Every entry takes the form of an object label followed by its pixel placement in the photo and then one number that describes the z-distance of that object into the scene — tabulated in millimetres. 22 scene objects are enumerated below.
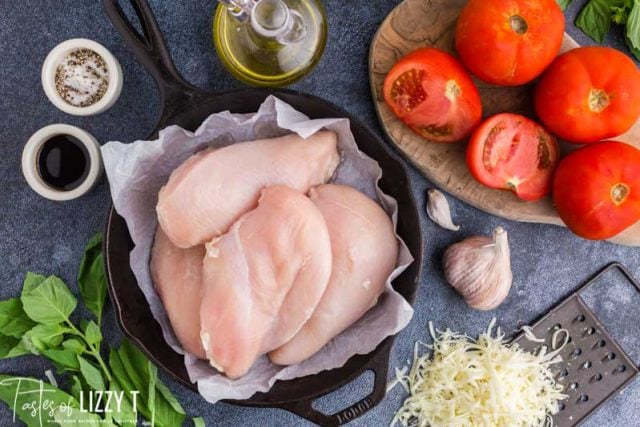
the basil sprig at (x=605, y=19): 1404
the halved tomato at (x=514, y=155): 1308
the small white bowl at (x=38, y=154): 1306
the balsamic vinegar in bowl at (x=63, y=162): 1346
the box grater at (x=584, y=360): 1502
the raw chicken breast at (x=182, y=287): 1164
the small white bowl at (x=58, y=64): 1301
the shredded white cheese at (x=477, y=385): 1411
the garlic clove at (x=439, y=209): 1425
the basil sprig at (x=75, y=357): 1276
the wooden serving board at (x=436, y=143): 1391
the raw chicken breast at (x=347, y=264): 1162
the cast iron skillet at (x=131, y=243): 1191
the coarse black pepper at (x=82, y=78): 1334
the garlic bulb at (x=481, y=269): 1391
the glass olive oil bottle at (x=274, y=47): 1330
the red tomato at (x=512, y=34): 1238
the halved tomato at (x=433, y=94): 1272
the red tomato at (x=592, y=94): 1275
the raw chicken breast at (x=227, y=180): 1118
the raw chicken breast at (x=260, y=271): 1089
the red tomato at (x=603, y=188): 1274
